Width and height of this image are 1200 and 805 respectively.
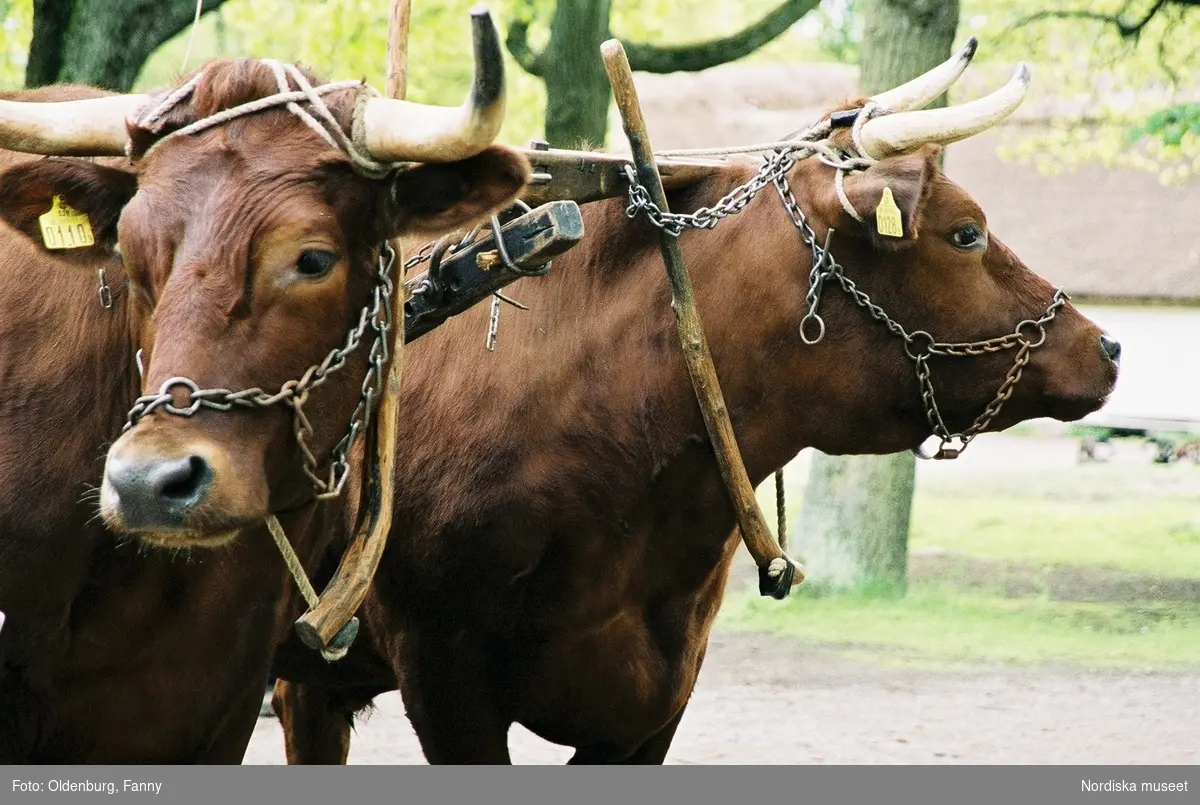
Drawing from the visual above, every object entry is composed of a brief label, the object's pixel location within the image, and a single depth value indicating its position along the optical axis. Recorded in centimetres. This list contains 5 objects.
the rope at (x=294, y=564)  361
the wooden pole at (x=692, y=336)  420
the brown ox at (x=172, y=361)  316
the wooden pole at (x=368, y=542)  349
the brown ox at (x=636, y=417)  432
